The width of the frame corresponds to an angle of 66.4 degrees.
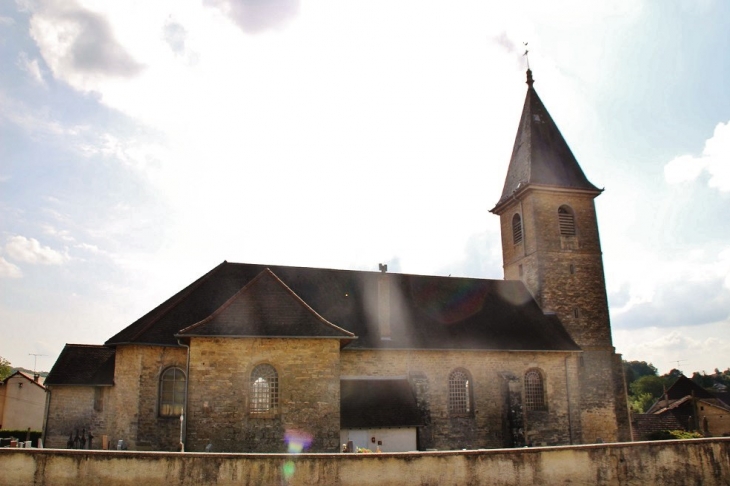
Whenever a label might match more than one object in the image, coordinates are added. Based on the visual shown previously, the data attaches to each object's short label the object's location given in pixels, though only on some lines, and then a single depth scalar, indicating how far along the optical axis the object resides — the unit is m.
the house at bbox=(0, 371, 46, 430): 38.84
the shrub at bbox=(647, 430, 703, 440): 27.11
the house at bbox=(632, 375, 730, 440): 35.66
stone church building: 17.47
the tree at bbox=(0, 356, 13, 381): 61.00
